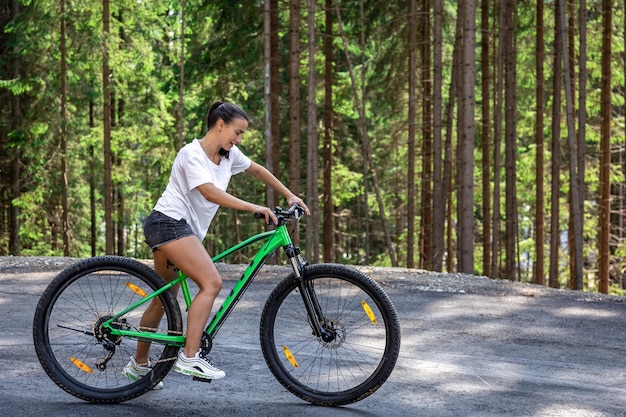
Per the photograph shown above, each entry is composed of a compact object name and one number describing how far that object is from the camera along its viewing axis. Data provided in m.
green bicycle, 5.08
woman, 4.91
